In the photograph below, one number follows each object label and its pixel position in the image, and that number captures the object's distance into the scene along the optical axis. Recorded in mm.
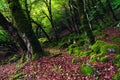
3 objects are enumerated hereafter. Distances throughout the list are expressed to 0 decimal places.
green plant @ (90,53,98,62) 3567
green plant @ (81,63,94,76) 3081
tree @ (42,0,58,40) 10427
